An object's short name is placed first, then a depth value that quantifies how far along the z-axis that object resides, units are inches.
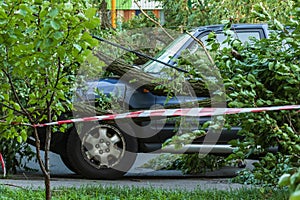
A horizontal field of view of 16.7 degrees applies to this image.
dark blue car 492.4
